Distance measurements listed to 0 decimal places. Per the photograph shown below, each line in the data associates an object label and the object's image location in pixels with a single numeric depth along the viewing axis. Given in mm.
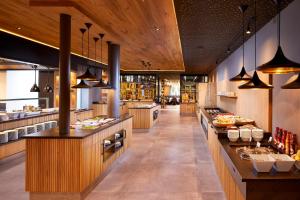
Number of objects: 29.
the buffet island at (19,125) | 5322
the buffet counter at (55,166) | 3378
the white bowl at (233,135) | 3439
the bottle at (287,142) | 2822
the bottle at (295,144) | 2789
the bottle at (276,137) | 3226
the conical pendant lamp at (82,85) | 4633
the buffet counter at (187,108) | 15603
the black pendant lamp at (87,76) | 4482
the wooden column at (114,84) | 6039
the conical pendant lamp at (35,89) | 7568
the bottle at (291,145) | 2757
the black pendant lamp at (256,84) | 2781
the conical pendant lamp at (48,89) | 8265
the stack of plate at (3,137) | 5166
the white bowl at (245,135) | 3453
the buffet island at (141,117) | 9352
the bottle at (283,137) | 3002
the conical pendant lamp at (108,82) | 5501
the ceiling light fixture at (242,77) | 3634
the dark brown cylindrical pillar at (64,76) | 3738
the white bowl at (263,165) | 2109
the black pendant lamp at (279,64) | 2044
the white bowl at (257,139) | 3426
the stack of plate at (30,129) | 6010
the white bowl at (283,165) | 2120
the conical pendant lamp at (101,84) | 5091
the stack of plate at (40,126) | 6343
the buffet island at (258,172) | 2007
